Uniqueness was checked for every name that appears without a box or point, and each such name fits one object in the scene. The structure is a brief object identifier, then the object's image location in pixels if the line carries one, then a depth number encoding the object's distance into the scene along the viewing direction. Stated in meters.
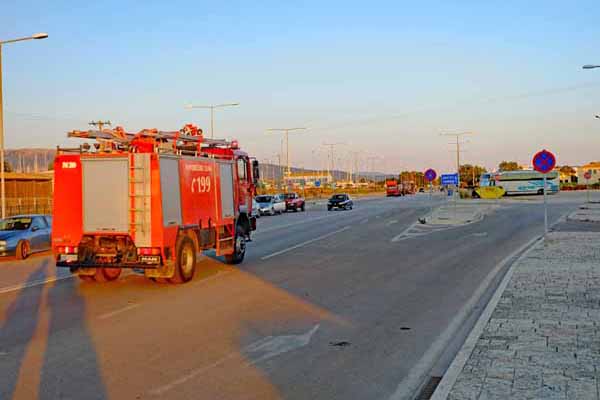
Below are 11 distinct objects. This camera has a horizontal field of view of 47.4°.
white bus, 85.06
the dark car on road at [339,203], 56.84
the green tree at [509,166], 193.12
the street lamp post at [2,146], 25.95
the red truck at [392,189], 106.38
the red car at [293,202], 56.53
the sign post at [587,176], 52.38
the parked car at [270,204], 52.50
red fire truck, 13.80
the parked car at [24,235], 20.89
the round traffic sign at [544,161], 19.92
